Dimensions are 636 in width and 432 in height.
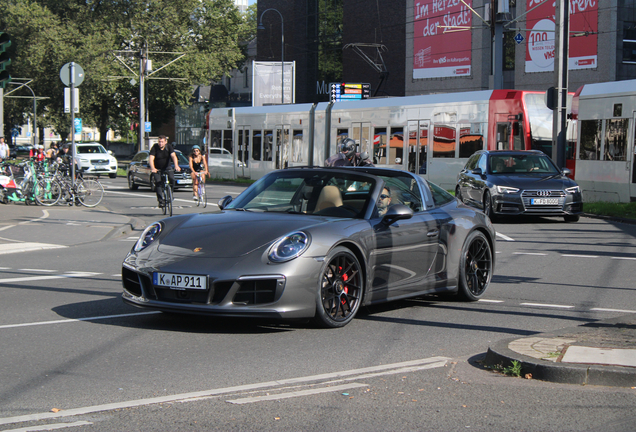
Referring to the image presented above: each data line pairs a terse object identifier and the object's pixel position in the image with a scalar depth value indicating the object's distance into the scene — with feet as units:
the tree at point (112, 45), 185.98
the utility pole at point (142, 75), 144.46
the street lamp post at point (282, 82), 172.31
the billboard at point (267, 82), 176.04
